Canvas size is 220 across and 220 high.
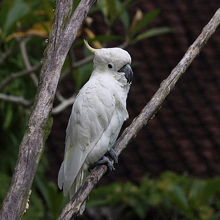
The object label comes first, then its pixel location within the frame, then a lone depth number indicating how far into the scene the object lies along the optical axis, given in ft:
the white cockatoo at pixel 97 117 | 14.05
